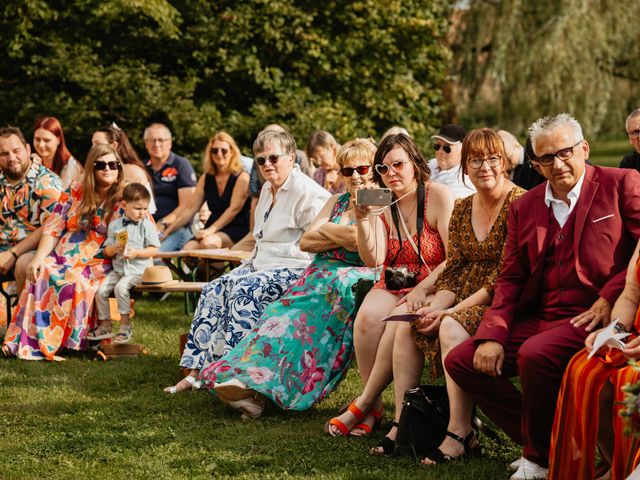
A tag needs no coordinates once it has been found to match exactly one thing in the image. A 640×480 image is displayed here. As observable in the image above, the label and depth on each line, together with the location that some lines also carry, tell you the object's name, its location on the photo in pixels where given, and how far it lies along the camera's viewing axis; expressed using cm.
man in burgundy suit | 443
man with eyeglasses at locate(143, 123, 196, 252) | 1039
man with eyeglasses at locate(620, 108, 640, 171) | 634
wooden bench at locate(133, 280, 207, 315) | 787
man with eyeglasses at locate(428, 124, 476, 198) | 794
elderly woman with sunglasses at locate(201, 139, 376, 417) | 603
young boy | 798
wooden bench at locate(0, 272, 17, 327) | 861
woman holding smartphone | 555
